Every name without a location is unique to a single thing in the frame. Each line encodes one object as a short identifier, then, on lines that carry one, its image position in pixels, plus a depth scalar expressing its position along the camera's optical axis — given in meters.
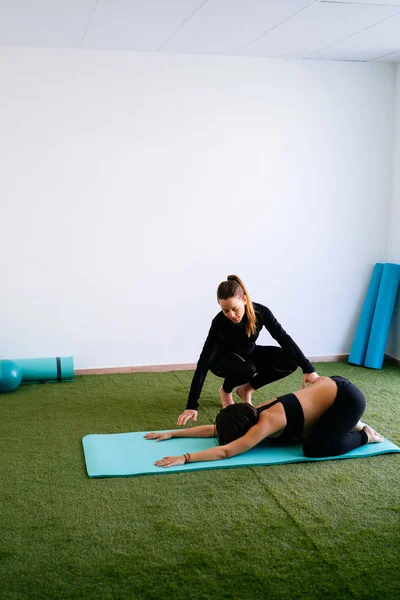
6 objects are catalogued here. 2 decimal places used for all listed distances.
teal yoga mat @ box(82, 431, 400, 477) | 3.47
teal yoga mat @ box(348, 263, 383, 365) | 5.73
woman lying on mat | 3.54
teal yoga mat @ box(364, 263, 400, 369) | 5.61
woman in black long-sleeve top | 3.95
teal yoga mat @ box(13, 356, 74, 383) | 4.94
